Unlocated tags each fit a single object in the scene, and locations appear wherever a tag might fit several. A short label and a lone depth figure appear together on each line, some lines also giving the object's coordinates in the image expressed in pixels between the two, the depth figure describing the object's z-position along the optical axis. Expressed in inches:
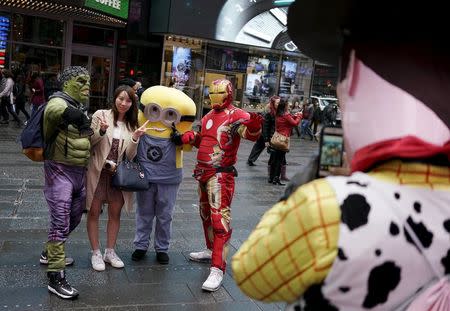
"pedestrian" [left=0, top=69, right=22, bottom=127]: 561.9
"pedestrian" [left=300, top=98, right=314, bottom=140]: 757.3
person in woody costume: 52.9
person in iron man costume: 181.8
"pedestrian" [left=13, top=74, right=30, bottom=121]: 586.9
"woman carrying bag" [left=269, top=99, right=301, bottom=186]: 375.9
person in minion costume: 193.2
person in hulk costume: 162.6
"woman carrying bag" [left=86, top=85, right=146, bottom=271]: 183.2
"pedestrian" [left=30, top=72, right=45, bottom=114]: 547.8
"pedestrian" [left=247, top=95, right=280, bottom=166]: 390.3
